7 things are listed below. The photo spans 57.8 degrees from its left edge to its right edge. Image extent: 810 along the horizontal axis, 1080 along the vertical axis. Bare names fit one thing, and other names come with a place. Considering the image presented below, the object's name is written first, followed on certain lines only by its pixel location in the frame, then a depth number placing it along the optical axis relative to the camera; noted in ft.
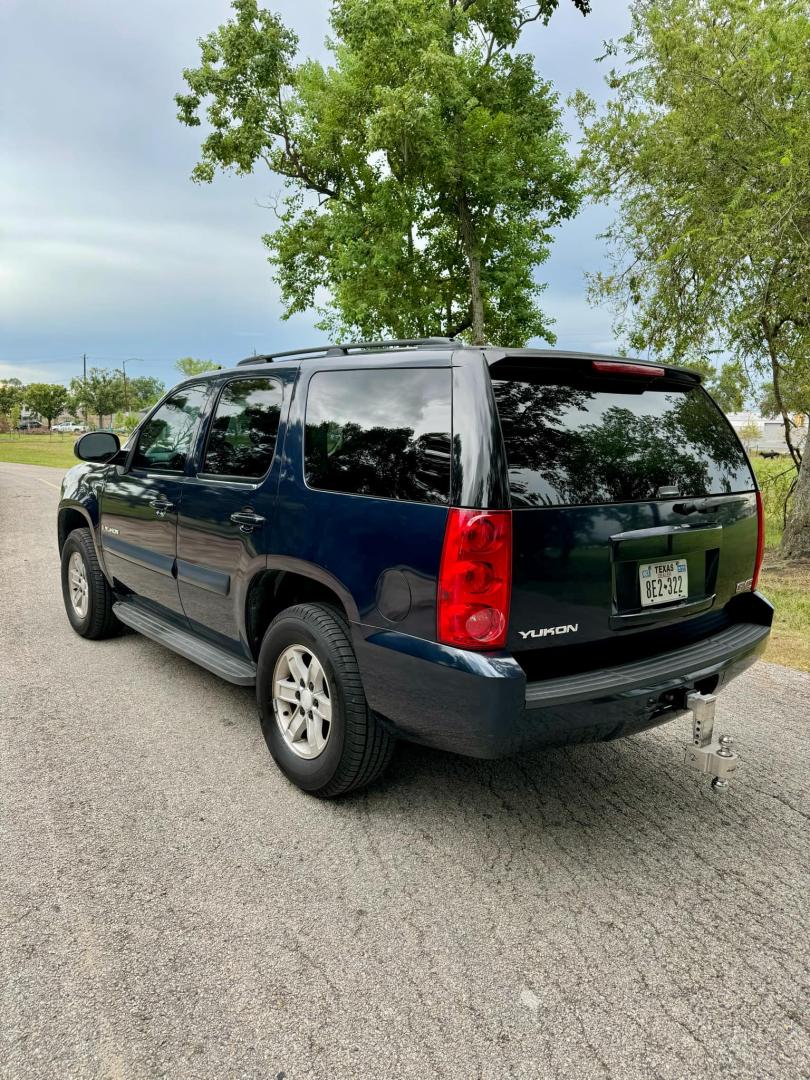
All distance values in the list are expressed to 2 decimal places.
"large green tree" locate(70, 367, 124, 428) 295.48
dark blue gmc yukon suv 8.32
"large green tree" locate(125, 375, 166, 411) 333.01
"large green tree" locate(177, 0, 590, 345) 51.80
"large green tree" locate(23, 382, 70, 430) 301.22
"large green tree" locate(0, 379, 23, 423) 315.78
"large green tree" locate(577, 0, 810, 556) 28.43
